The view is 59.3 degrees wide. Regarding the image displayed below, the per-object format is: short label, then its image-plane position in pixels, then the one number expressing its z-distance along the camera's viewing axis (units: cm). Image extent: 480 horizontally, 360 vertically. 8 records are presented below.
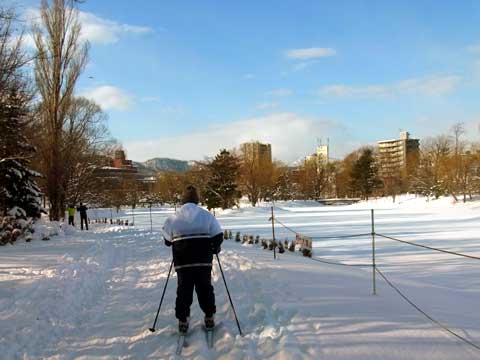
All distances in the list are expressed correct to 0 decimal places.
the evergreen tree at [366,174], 7650
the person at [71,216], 2806
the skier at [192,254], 502
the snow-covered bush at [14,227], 1589
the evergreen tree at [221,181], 4669
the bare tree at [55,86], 2459
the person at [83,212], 2601
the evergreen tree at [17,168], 1750
